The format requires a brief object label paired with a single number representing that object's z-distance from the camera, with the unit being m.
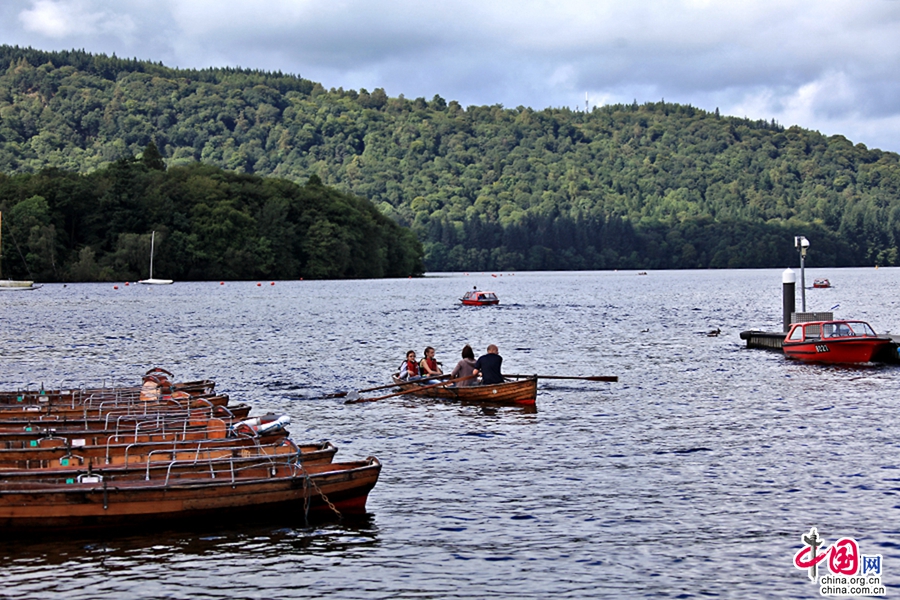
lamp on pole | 55.75
